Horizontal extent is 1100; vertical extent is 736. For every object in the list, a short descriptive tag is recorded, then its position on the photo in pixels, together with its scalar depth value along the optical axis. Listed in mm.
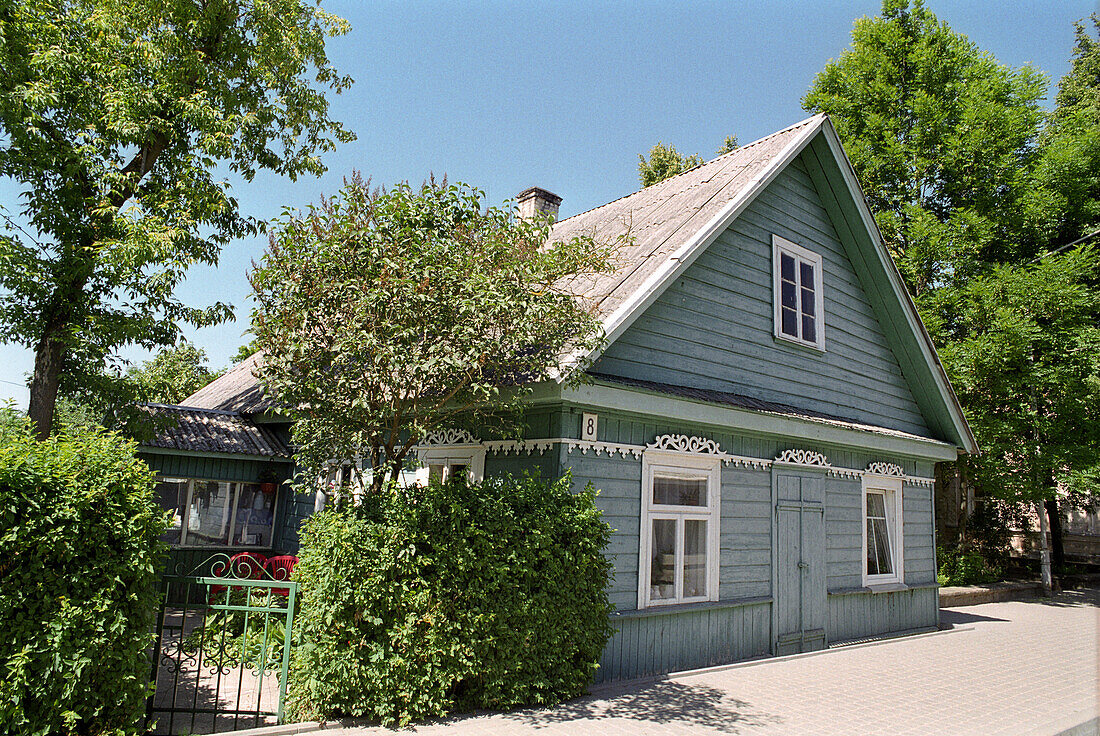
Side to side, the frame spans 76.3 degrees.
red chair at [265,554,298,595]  9664
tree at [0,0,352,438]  10320
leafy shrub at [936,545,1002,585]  18859
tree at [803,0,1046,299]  20203
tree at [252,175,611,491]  5953
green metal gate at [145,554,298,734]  5520
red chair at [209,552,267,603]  9958
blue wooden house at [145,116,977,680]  7824
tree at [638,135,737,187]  31000
